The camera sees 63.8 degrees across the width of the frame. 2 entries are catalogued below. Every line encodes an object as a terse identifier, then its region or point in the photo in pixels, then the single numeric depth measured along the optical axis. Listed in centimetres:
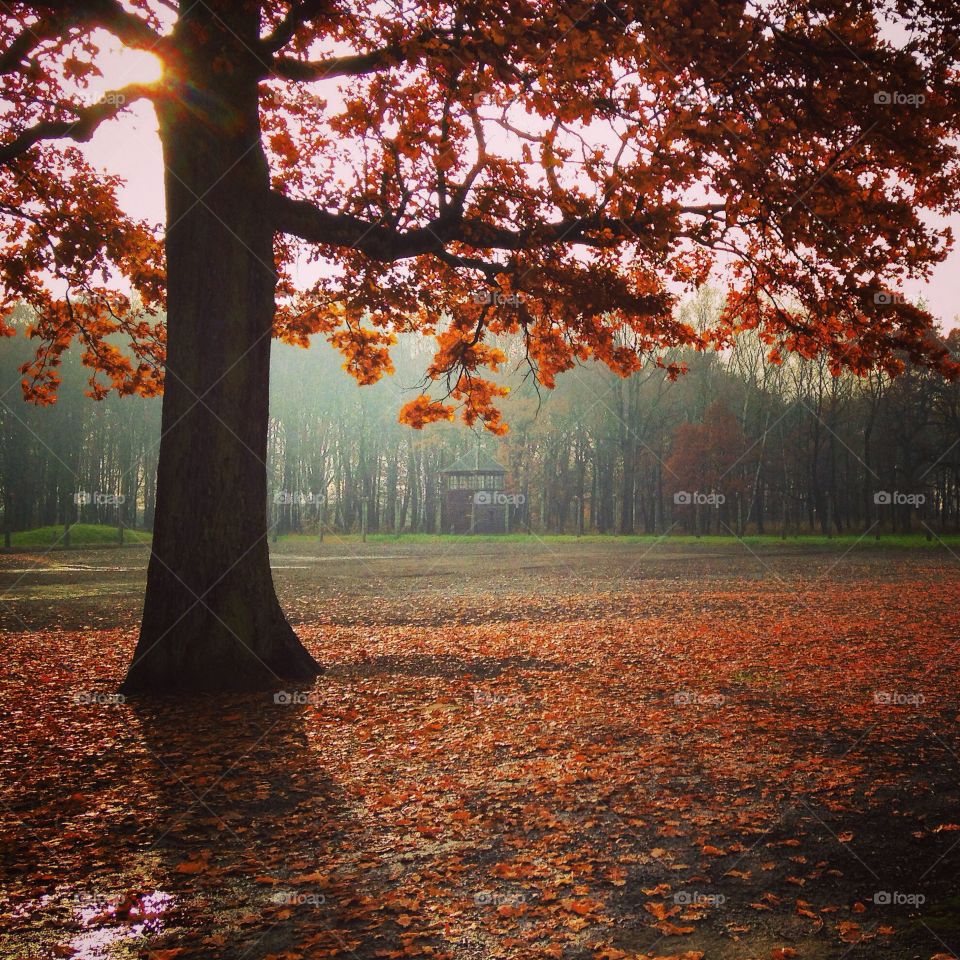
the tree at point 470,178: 834
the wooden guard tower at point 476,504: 5284
